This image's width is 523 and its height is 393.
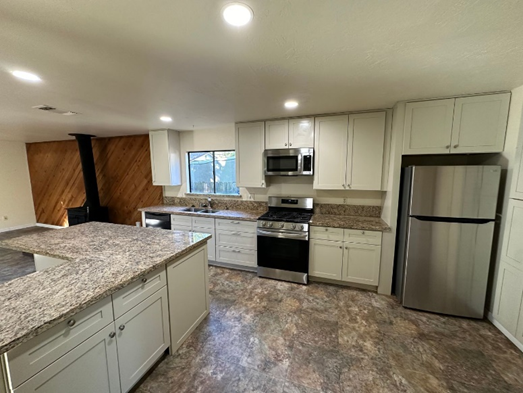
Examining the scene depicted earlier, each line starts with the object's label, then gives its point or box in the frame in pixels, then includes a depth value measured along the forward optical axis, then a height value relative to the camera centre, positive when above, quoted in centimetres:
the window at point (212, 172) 407 +4
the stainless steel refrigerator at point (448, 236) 220 -65
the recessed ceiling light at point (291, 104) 249 +83
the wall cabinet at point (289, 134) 314 +60
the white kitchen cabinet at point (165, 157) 406 +32
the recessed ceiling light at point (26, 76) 172 +80
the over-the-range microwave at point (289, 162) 315 +18
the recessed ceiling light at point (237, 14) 103 +80
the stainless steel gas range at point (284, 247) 301 -103
